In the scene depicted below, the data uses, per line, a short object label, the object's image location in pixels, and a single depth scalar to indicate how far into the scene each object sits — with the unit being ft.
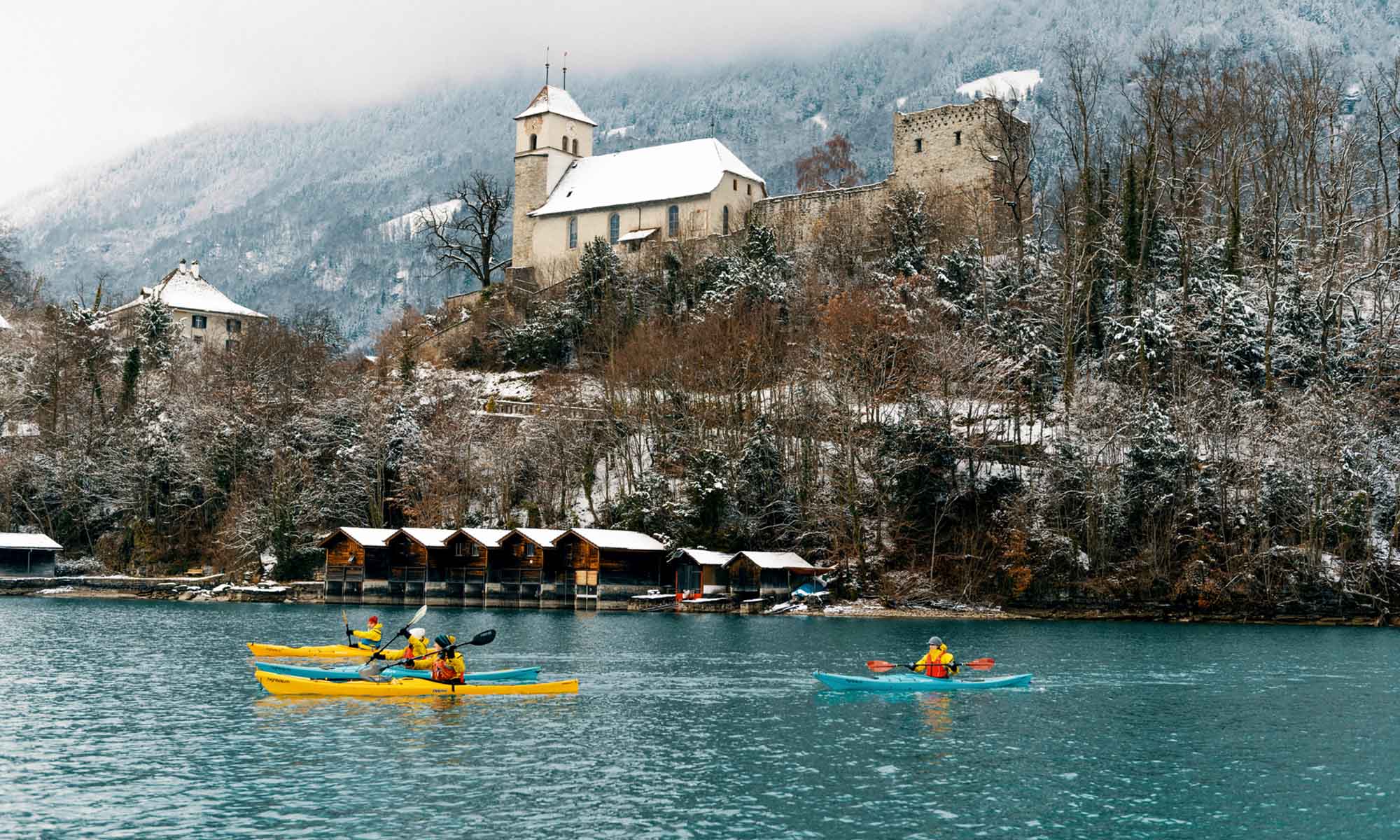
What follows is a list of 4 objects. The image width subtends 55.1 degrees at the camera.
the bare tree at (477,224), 311.47
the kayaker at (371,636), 123.65
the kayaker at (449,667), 101.60
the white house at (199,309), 361.71
